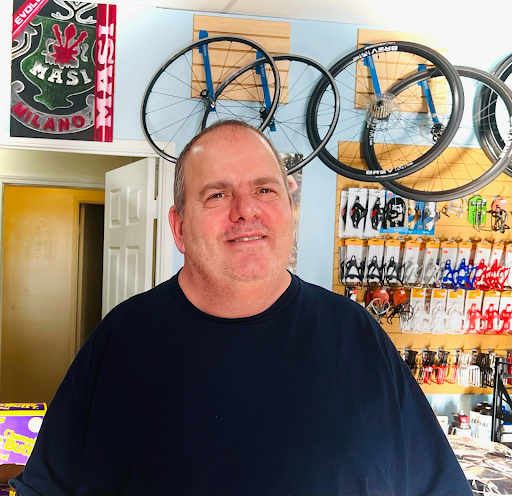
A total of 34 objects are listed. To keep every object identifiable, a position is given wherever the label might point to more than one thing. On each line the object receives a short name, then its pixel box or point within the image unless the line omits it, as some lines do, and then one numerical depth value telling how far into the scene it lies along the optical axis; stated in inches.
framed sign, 135.1
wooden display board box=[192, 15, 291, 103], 141.7
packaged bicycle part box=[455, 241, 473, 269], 153.3
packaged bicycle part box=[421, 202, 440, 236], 152.1
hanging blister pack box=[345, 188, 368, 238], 148.6
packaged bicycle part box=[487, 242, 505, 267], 155.0
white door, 140.3
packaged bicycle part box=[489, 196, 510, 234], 155.4
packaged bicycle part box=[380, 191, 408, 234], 150.0
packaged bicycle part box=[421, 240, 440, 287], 151.8
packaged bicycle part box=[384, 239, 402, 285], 149.7
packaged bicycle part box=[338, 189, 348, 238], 148.8
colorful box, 74.4
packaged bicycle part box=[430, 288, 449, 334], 152.7
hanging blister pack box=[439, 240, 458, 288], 152.7
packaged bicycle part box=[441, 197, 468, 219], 153.4
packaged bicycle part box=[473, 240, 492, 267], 153.9
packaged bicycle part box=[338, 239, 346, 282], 148.8
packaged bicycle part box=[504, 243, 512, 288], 155.9
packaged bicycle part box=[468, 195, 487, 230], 155.2
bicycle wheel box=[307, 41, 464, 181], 142.9
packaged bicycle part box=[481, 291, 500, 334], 155.9
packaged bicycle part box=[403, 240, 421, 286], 150.6
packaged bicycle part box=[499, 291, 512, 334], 156.3
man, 37.6
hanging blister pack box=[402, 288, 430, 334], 151.6
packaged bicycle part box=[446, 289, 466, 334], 153.7
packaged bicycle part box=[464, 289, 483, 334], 155.0
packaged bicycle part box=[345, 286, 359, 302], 148.4
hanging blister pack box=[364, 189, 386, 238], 149.6
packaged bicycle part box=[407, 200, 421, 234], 151.6
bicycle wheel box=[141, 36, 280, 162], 139.5
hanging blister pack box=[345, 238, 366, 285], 148.4
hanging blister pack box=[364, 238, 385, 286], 148.9
